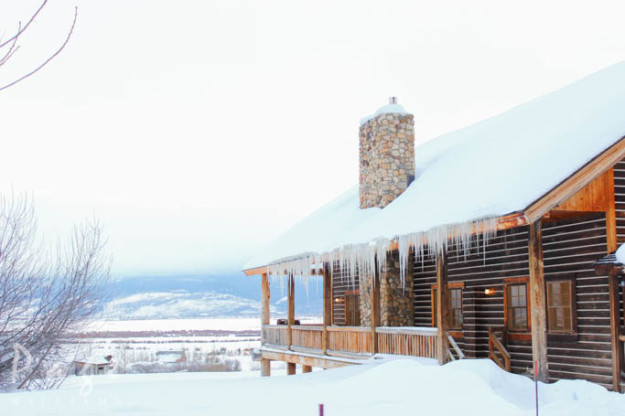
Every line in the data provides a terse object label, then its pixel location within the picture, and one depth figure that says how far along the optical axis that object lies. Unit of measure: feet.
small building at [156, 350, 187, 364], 247.74
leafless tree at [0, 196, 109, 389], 45.62
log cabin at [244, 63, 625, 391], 42.60
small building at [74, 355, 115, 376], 162.11
